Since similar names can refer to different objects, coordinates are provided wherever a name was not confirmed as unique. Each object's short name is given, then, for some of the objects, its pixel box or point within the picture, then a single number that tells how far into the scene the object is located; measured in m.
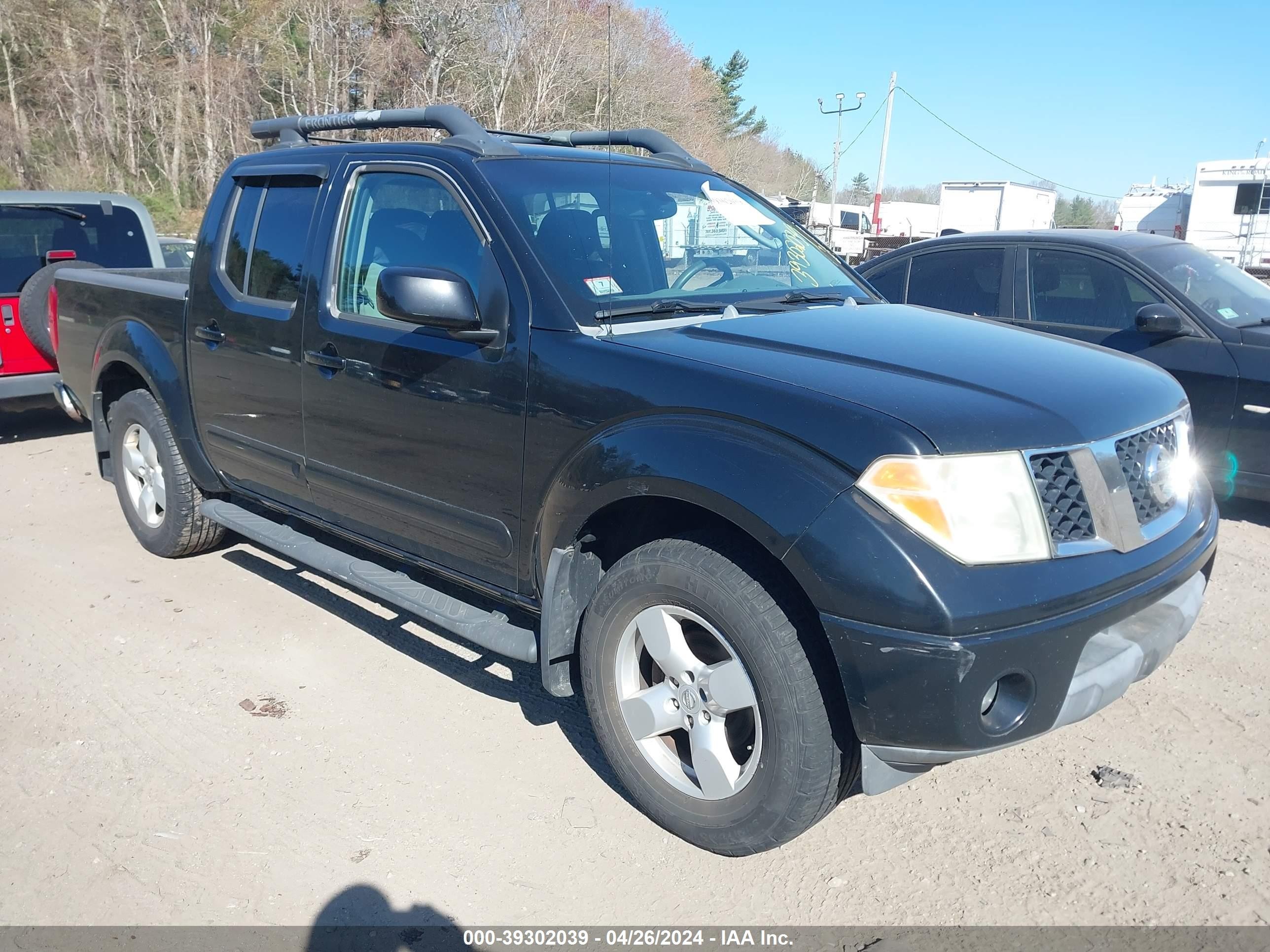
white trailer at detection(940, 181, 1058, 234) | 28.59
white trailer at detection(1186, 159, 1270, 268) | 23.33
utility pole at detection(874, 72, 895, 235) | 30.84
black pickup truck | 2.27
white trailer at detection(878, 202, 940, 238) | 42.81
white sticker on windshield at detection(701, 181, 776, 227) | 3.86
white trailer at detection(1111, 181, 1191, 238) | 30.16
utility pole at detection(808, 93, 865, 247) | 30.91
